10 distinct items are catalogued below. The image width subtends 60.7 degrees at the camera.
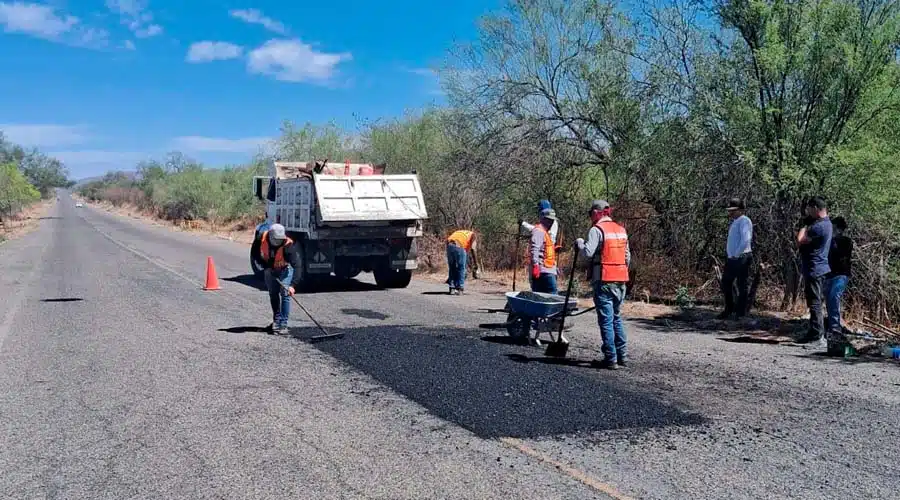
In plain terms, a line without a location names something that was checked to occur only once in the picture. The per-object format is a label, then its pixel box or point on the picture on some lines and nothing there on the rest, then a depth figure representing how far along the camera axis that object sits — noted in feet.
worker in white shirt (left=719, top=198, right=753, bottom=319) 33.53
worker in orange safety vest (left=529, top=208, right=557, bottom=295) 30.73
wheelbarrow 26.71
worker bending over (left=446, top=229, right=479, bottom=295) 44.70
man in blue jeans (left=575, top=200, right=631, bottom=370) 24.03
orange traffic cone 47.96
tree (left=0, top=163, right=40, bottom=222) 169.99
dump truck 45.03
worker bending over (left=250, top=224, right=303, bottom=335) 30.32
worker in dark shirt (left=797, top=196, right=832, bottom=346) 28.66
